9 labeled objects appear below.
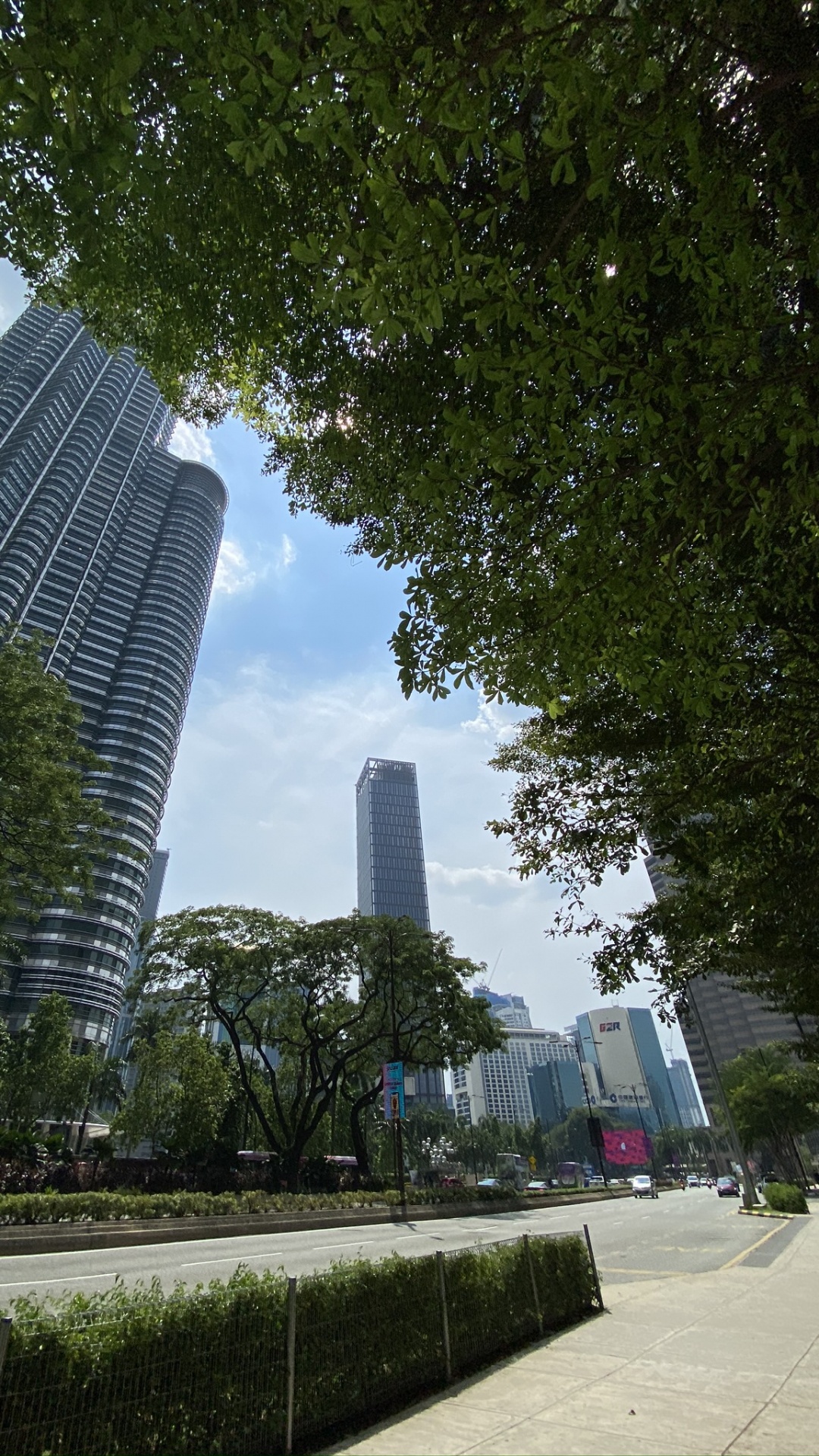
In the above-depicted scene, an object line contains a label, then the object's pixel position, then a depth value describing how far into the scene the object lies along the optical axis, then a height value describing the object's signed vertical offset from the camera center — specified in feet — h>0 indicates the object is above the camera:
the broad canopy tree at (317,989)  107.34 +33.80
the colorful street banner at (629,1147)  304.50 +29.33
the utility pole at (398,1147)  90.11 +10.94
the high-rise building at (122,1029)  496.02 +152.78
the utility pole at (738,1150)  105.67 +9.08
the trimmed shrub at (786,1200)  98.89 +2.31
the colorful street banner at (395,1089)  91.30 +16.54
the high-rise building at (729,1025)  434.71 +106.13
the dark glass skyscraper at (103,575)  317.83 +318.62
